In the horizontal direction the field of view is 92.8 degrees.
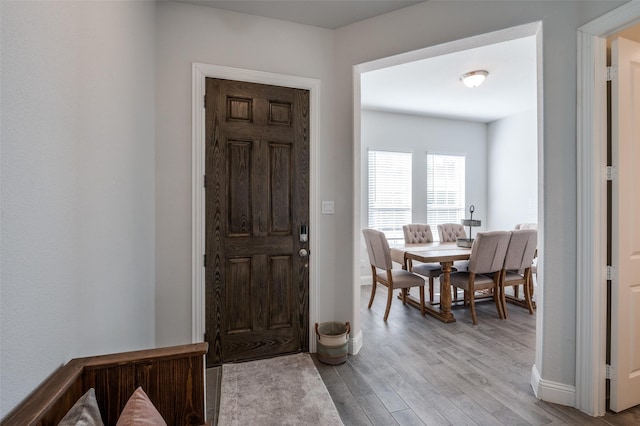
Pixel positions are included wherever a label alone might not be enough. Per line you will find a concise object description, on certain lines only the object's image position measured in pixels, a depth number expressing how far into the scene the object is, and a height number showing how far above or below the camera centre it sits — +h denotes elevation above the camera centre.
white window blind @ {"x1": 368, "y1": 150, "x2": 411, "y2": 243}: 5.31 +0.32
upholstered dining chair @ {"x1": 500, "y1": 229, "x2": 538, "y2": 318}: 3.47 -0.60
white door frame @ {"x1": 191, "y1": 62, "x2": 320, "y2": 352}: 2.38 +0.20
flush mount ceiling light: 3.65 +1.60
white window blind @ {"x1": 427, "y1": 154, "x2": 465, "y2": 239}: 5.72 +0.40
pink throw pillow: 0.85 -0.59
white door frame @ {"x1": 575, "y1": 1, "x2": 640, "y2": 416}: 1.84 -0.02
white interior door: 1.84 -0.09
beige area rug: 1.84 -1.26
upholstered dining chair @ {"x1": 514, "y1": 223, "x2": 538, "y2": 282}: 4.03 -0.26
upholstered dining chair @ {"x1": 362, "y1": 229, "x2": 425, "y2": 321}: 3.50 -0.76
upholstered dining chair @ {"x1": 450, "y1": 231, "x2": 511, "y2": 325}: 3.30 -0.61
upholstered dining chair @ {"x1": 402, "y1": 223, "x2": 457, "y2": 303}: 4.68 -0.39
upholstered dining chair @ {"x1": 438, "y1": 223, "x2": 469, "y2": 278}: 4.87 -0.36
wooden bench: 0.99 -0.62
